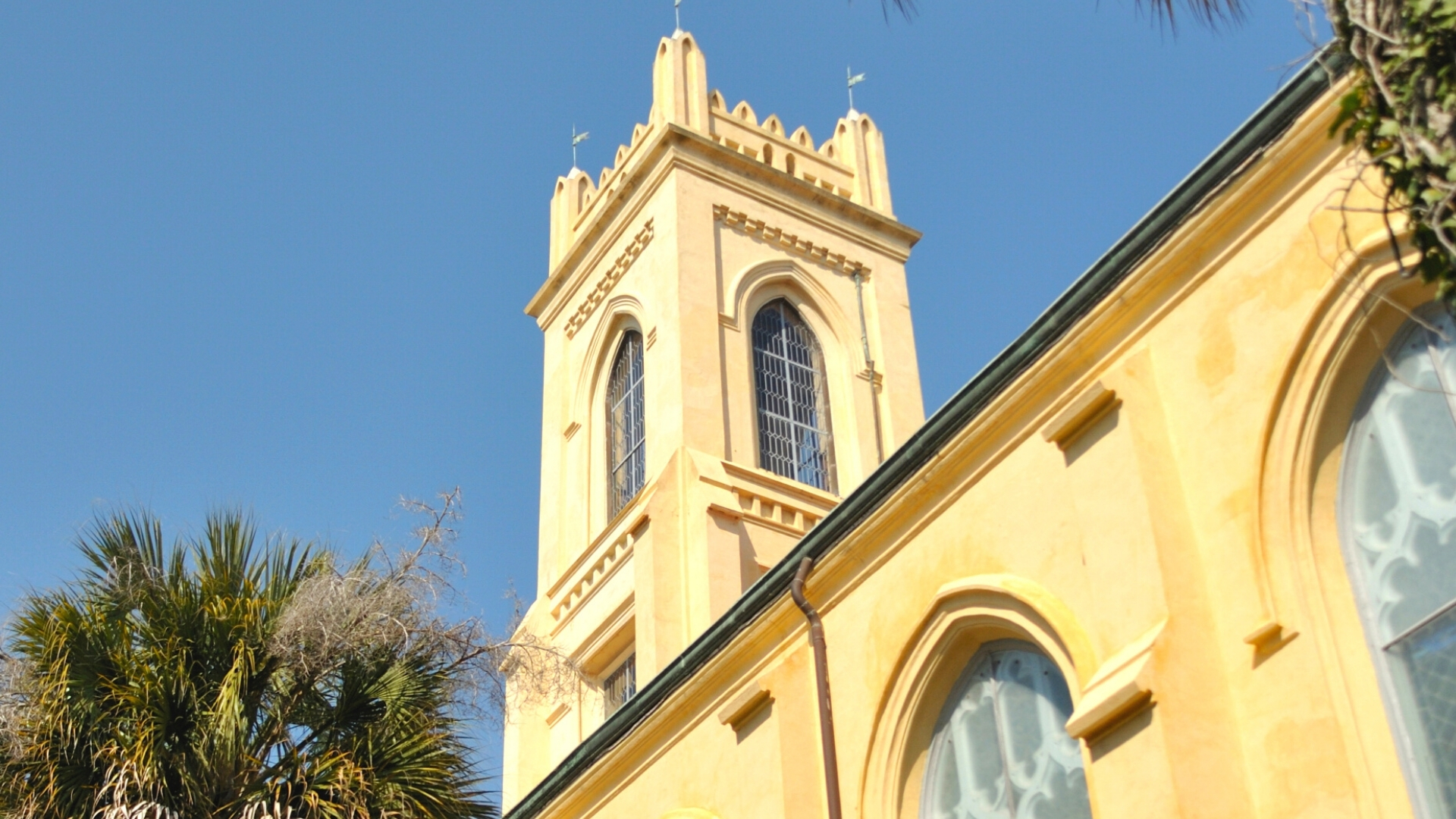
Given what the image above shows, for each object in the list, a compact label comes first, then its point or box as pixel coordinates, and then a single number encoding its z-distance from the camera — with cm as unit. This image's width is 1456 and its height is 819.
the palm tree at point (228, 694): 1248
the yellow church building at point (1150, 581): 886
